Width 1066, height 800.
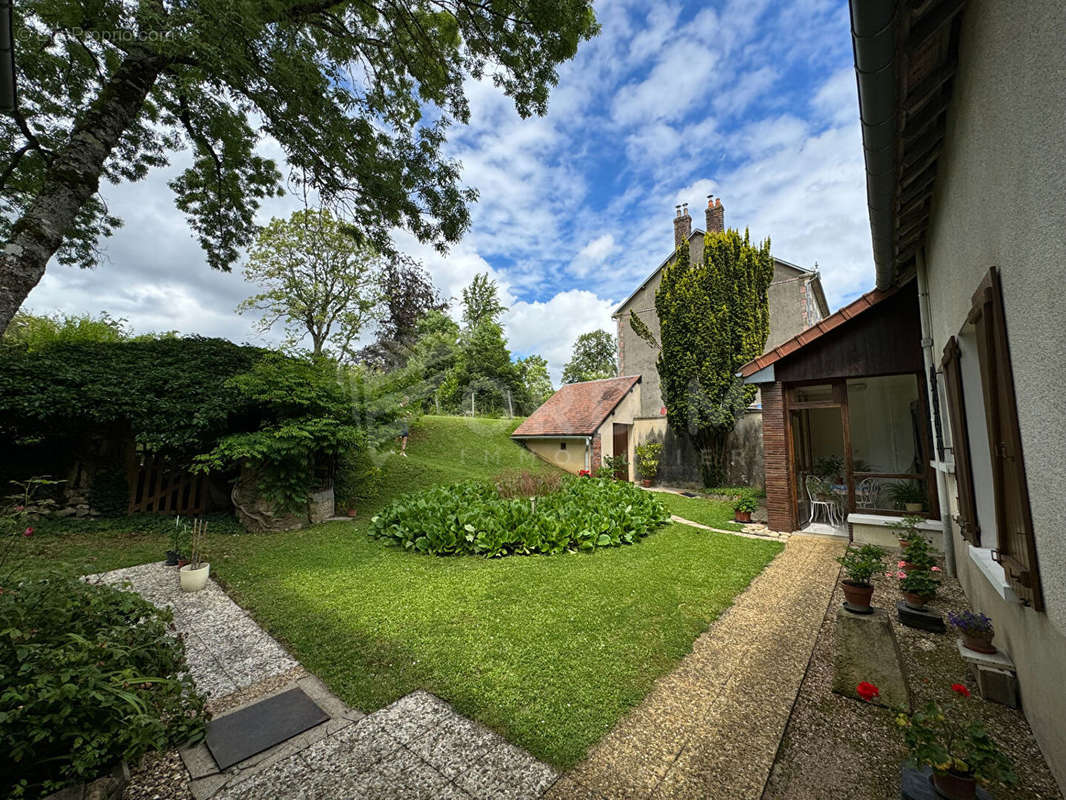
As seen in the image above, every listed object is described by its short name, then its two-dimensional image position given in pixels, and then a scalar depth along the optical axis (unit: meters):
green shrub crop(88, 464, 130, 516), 8.04
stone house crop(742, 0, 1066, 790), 1.67
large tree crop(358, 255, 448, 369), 19.27
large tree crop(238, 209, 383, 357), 17.95
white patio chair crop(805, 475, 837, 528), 8.19
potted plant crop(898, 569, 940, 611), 3.93
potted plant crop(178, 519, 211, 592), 5.22
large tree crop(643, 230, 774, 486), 12.76
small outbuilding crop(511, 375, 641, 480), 15.02
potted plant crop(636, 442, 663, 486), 15.16
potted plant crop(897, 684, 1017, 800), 1.56
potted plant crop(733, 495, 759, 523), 8.86
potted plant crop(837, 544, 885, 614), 3.81
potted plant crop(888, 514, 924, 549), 5.58
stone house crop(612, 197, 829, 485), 13.59
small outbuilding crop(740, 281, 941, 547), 6.83
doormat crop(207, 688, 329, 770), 2.52
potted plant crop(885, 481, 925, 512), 6.90
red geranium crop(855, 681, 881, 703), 2.44
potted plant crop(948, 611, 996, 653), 2.86
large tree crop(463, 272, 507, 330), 33.12
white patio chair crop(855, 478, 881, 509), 8.30
